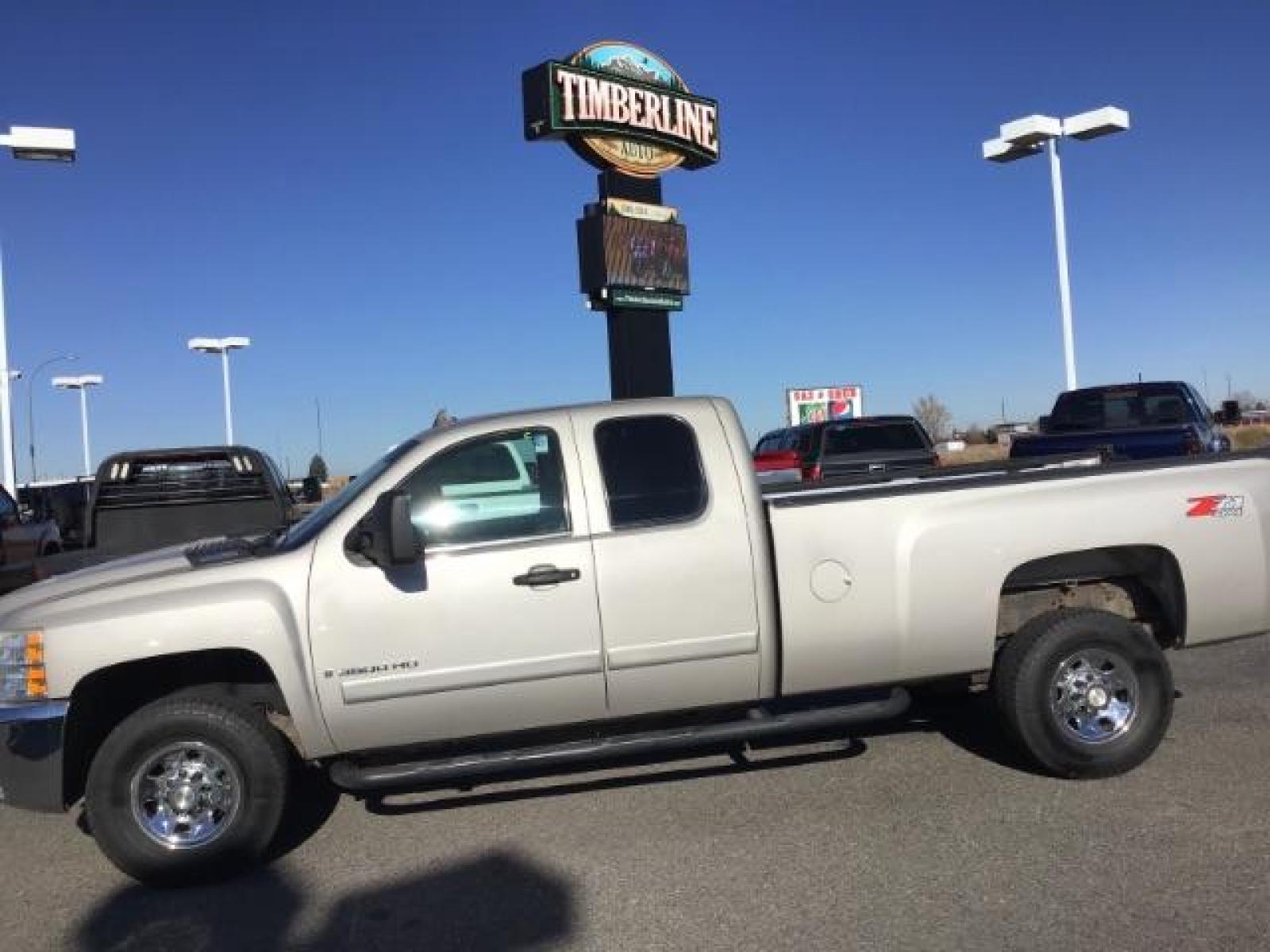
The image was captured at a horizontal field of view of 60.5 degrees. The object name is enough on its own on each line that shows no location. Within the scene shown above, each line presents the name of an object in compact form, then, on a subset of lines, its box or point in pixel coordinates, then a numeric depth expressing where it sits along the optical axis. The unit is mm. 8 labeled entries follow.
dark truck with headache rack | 8156
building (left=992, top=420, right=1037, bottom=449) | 67688
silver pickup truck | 4652
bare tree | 100794
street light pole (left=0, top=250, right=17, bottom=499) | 25406
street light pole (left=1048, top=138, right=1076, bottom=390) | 26375
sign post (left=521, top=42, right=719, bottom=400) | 20969
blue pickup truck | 12375
